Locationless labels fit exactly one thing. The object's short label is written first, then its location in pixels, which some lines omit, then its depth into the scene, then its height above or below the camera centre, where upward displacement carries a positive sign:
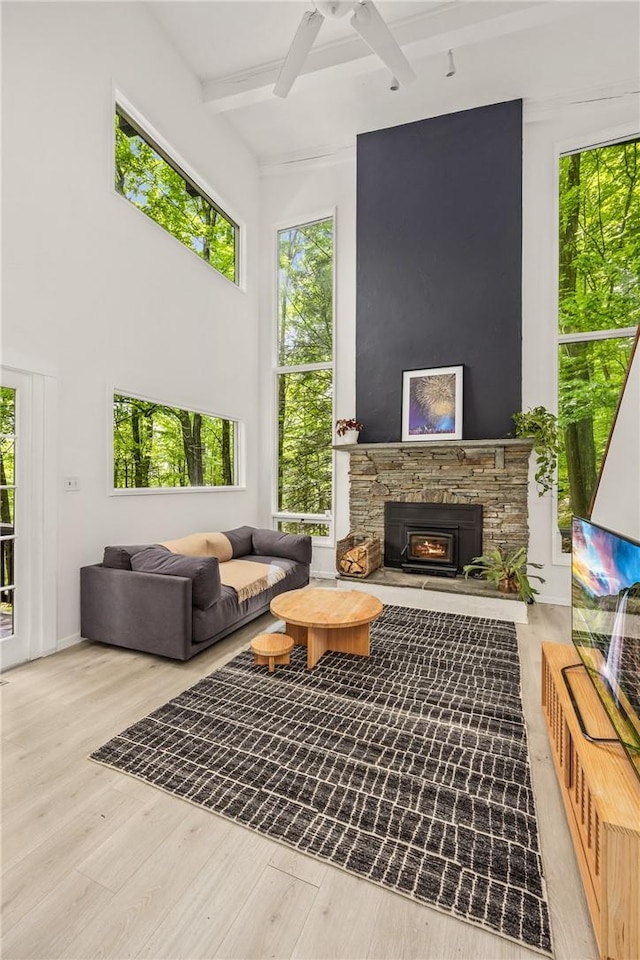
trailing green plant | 4.22 +0.32
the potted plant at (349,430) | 4.97 +0.44
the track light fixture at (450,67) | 3.94 +3.52
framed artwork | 4.65 +0.69
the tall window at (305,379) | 5.46 +1.12
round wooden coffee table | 2.68 -0.87
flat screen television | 1.23 -0.49
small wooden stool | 2.66 -1.05
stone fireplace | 4.46 -0.21
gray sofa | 2.79 -0.86
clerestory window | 3.79 +2.59
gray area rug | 1.38 -1.21
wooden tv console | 1.05 -0.92
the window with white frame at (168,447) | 3.76 +0.22
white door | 2.82 -0.28
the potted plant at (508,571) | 4.04 -0.93
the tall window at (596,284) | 4.24 +1.77
